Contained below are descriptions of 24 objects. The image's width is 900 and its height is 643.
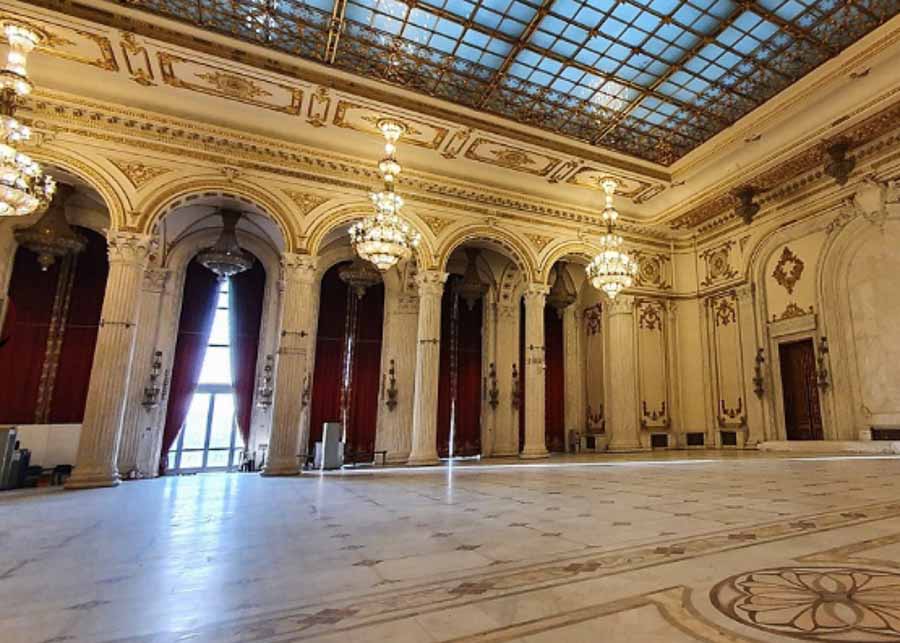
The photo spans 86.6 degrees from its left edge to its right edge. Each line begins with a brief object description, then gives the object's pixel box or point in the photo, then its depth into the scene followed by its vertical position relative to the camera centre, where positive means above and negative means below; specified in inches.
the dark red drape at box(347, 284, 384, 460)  416.8 +27.1
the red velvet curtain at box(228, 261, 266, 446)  401.1 +58.8
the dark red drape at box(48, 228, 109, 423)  347.6 +46.6
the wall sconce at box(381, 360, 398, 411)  420.7 +10.4
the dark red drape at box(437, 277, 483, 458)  450.0 +28.9
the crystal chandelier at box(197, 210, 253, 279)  340.8 +102.3
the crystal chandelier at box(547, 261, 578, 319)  464.8 +112.9
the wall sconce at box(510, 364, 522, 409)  460.4 +15.0
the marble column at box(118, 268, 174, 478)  327.7 -2.6
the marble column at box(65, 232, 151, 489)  265.4 +17.3
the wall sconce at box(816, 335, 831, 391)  353.7 +37.5
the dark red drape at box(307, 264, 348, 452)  409.7 +43.3
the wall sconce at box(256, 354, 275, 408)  398.9 +9.2
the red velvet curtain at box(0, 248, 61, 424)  332.2 +38.7
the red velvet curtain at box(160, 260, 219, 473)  383.2 +49.1
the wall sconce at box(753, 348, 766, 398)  395.5 +34.6
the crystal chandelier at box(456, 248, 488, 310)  434.6 +109.9
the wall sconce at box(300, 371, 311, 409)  401.4 +7.8
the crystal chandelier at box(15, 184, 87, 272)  311.0 +103.0
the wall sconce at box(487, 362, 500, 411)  456.8 +16.1
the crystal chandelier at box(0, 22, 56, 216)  228.4 +111.7
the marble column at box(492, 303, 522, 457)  451.8 +26.4
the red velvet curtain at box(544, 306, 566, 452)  496.1 +26.3
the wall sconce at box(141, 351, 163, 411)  352.5 +7.9
